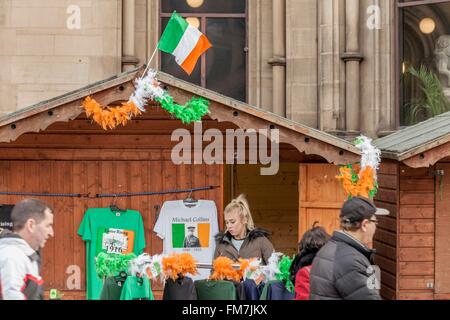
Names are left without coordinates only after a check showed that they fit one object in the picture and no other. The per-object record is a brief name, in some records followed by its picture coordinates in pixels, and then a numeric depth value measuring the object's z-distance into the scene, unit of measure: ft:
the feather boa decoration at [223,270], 26.63
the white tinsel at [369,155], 30.63
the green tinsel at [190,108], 30.07
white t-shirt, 33.99
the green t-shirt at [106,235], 33.83
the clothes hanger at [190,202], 33.91
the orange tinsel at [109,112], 29.63
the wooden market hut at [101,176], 34.09
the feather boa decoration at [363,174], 30.63
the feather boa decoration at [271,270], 26.91
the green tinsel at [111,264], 26.32
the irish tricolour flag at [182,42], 33.45
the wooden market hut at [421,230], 34.04
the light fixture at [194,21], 45.42
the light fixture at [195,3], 45.73
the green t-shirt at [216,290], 26.21
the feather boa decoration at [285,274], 26.48
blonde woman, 28.99
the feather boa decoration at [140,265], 26.32
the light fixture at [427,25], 44.65
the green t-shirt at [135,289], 25.94
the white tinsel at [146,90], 29.55
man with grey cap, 17.99
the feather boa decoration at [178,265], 26.00
